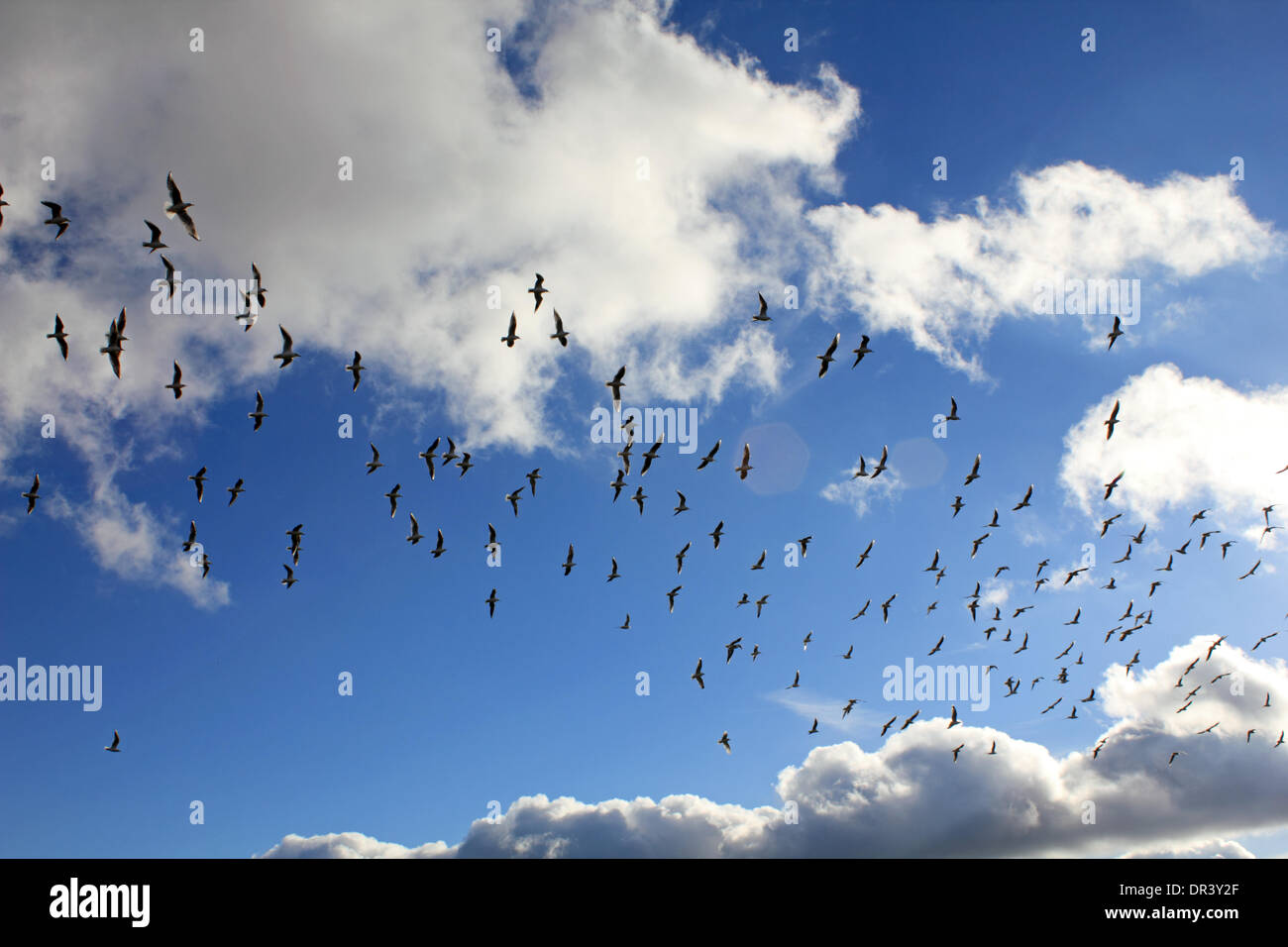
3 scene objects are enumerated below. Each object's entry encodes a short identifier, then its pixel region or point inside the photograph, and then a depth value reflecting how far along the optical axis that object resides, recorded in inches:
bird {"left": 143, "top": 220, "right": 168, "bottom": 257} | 2213.8
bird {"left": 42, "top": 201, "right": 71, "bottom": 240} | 2201.0
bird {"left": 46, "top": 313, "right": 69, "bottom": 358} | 2269.9
